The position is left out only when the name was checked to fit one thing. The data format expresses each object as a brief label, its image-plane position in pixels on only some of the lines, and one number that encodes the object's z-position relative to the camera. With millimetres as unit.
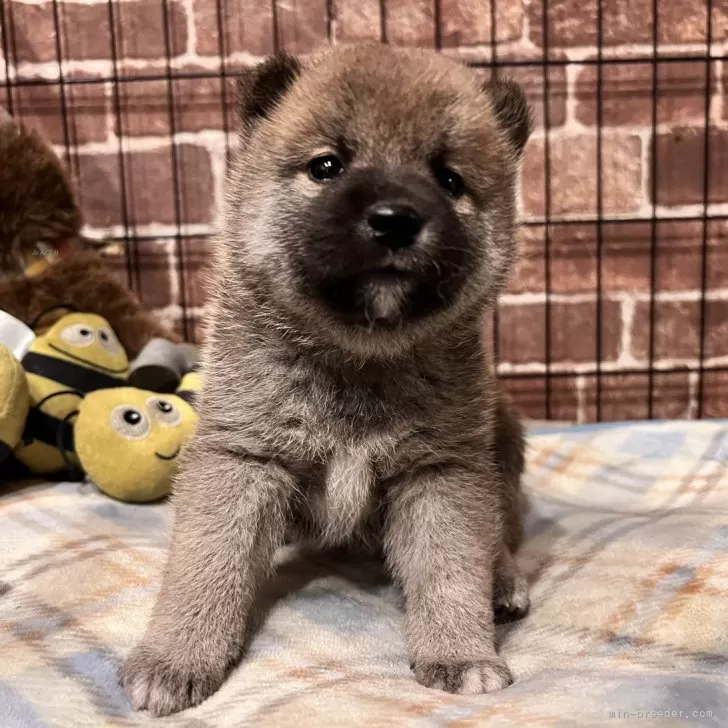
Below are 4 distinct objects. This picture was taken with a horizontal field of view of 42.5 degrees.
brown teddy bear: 485
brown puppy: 275
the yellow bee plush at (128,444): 410
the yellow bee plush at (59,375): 440
